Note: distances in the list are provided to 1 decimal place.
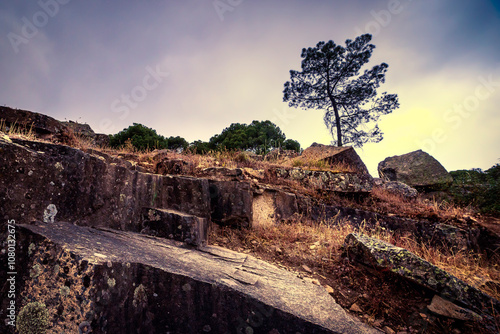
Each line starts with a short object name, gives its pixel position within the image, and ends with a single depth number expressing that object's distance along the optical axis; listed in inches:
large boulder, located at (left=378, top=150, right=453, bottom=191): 464.8
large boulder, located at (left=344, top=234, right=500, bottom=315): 105.7
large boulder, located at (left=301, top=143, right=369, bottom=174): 416.5
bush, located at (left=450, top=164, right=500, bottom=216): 300.7
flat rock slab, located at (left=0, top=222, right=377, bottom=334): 56.3
